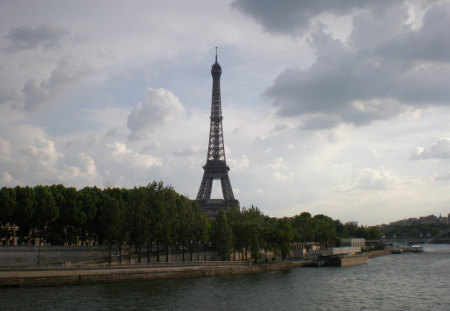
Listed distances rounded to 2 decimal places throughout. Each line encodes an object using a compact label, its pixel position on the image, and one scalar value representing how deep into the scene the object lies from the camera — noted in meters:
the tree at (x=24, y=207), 78.38
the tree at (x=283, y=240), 98.56
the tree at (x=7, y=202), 76.50
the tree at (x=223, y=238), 87.19
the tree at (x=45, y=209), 80.75
